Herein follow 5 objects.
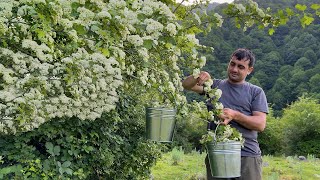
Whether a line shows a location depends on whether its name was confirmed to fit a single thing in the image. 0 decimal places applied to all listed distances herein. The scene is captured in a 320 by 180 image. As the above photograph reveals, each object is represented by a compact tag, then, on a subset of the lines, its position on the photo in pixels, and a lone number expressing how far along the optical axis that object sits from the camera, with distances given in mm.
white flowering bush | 1724
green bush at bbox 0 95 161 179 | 2947
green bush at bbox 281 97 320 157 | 16938
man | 2880
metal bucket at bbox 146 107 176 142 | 2539
